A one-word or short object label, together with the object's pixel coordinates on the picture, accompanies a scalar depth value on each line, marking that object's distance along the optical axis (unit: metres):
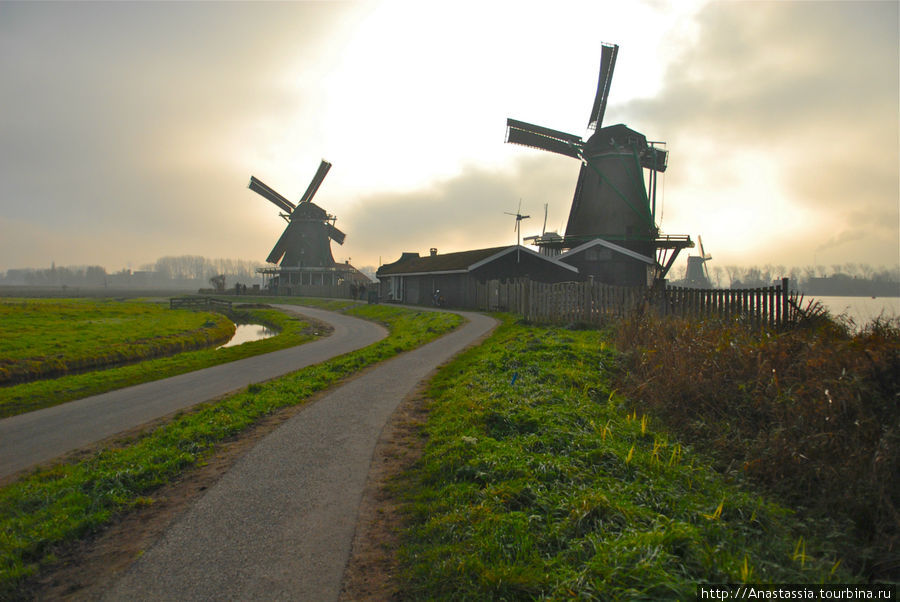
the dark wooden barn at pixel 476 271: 36.09
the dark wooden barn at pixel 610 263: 36.37
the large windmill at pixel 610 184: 38.22
